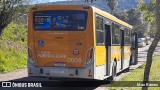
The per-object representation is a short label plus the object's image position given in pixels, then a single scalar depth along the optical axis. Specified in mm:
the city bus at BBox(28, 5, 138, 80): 12758
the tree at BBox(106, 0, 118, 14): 99312
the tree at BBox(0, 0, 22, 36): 25045
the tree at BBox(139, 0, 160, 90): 9923
